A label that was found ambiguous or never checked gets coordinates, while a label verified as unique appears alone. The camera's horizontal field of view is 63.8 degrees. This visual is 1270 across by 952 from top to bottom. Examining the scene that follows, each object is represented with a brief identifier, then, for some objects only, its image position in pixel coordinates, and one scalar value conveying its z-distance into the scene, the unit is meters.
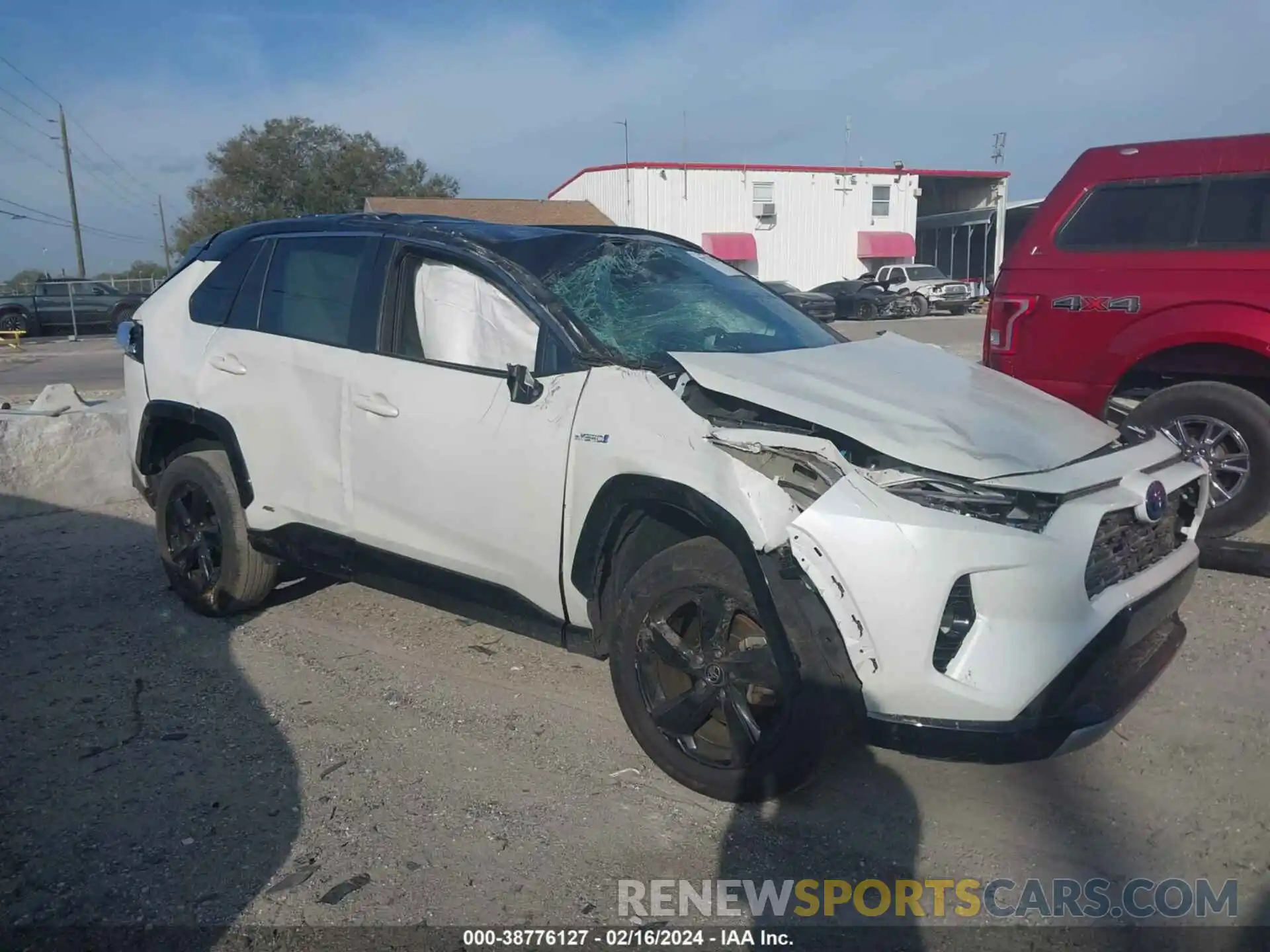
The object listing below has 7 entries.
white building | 39.16
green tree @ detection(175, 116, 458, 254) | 49.84
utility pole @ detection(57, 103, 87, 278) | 42.81
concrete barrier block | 7.05
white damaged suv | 2.76
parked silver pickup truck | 32.12
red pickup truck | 5.33
